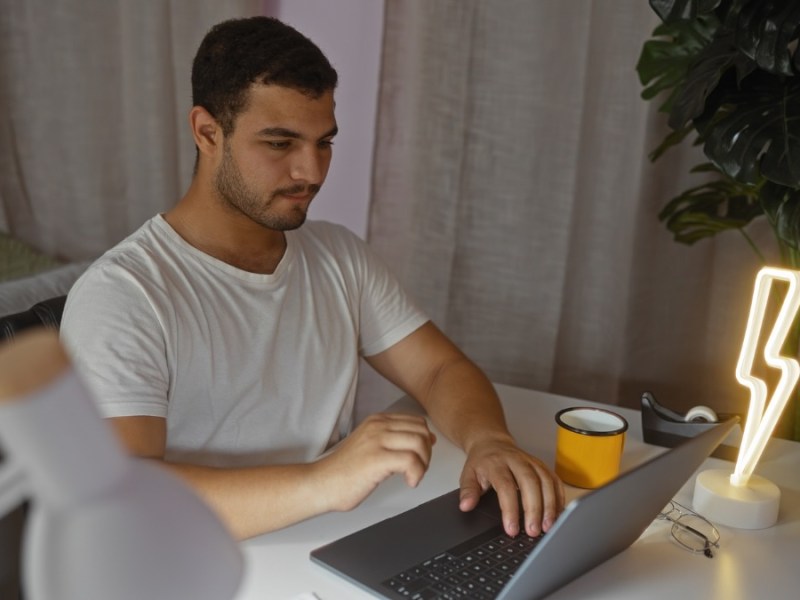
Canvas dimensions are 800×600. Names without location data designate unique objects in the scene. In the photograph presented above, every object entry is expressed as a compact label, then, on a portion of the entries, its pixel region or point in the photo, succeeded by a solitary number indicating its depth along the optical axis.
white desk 0.99
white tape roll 1.37
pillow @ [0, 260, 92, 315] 1.85
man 1.10
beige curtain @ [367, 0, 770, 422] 2.00
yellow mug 1.21
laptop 0.88
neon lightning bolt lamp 1.15
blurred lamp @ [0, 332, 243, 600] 0.35
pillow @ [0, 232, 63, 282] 2.12
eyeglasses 1.10
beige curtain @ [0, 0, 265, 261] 2.15
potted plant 1.37
